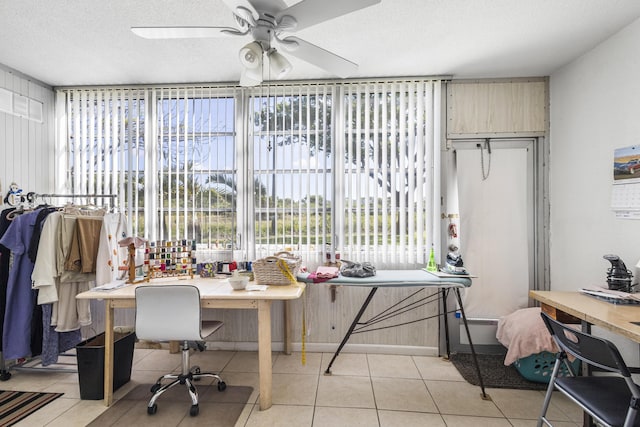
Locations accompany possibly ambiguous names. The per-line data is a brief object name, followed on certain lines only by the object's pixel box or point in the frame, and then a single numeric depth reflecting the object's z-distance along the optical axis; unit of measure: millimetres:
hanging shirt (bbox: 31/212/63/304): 2586
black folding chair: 1397
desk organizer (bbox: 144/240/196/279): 2947
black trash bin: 2455
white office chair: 2207
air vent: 3010
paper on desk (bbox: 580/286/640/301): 1984
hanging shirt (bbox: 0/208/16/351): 2725
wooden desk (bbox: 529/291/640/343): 1581
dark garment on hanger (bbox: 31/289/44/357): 2773
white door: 3242
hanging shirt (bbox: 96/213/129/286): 2770
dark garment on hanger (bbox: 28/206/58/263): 2637
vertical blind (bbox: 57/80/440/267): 3285
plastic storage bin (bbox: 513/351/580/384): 2637
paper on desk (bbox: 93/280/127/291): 2510
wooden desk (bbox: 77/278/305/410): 2318
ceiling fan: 1503
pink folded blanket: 2564
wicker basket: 2678
